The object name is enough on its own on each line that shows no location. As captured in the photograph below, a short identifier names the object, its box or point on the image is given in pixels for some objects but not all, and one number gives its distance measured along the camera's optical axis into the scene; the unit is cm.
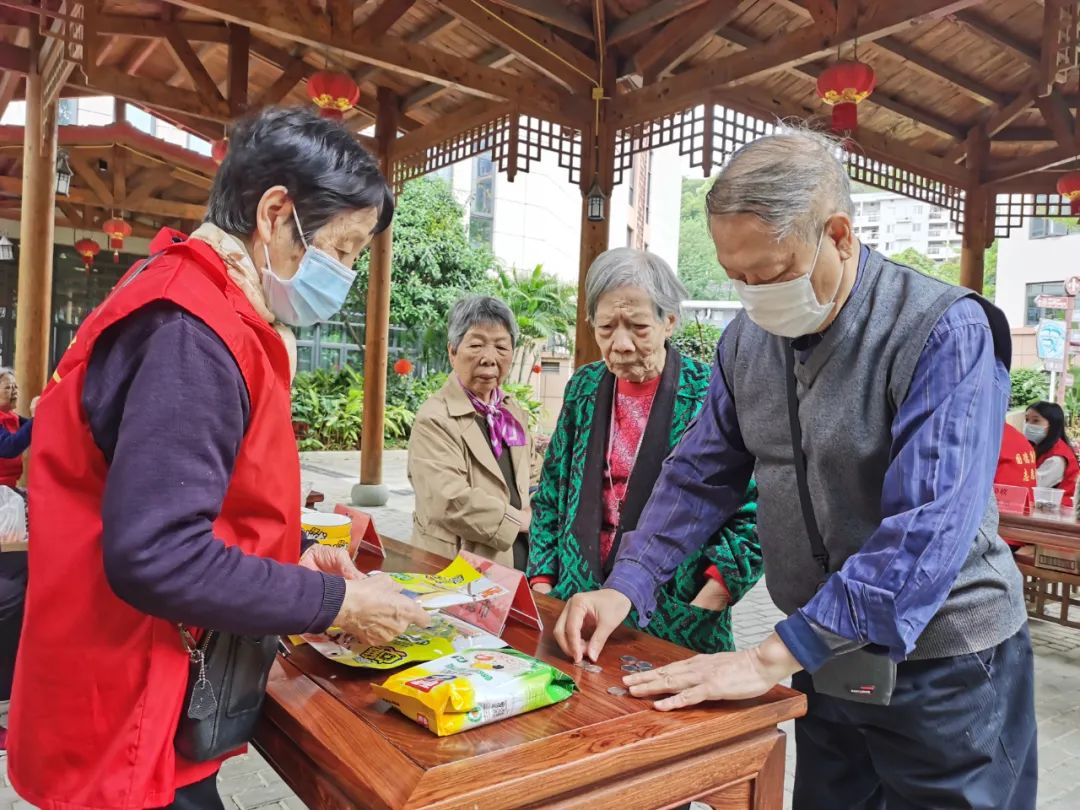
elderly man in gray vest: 116
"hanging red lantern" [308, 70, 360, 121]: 566
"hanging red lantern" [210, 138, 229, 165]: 669
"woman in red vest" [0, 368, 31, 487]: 408
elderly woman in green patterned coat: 189
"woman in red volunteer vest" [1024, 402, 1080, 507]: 515
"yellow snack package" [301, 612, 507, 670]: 125
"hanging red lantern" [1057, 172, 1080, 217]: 672
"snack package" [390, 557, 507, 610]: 138
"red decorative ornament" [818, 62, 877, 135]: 463
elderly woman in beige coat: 260
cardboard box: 410
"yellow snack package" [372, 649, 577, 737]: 102
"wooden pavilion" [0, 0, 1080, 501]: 520
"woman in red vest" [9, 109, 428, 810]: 95
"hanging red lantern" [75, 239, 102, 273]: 1236
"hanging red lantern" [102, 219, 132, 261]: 1076
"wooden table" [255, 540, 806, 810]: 93
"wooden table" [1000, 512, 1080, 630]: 405
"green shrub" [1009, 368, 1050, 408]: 1543
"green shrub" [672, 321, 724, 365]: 1338
